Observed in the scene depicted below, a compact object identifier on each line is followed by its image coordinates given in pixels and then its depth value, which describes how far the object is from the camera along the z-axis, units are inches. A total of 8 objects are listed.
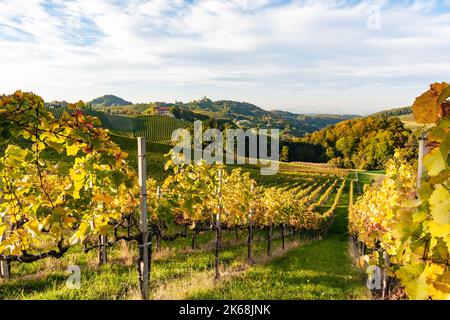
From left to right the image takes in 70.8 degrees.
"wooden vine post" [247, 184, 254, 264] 347.7
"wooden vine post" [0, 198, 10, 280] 244.8
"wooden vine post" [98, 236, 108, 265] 286.4
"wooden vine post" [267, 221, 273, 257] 425.9
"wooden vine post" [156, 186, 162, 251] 223.9
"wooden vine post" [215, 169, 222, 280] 264.7
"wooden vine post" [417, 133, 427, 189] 107.5
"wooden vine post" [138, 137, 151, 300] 147.6
